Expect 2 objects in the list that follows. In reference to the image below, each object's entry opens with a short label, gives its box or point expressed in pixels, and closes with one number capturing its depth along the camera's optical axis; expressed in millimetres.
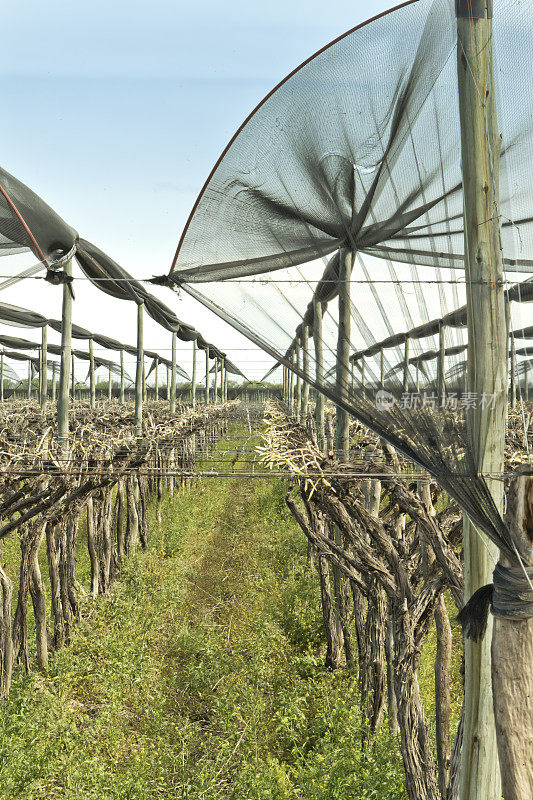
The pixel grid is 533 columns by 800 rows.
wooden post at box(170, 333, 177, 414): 19472
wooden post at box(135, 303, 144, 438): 14200
